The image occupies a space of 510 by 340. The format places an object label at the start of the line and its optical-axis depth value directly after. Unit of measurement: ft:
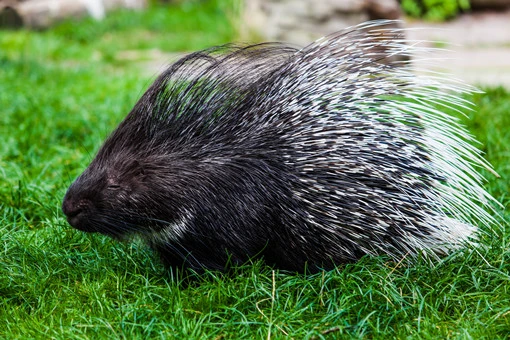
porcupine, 16.02
